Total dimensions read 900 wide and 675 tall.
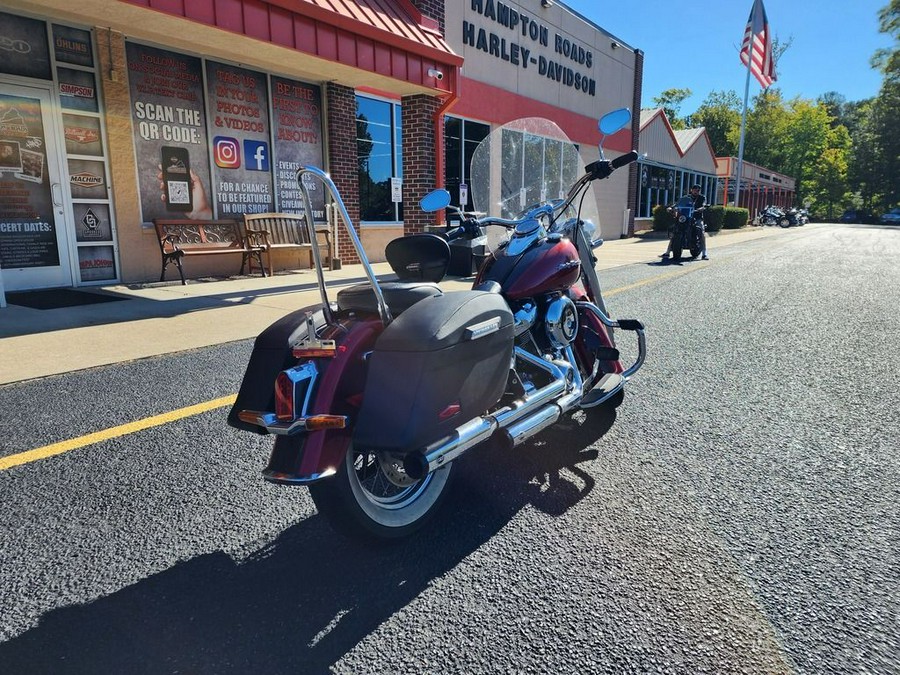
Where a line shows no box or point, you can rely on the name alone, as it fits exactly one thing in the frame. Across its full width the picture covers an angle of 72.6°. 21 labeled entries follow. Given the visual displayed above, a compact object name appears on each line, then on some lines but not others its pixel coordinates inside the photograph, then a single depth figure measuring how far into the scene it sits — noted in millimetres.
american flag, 29844
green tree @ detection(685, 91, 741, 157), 72250
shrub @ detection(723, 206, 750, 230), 34000
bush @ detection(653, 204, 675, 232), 27381
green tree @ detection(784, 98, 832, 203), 73625
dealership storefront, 7879
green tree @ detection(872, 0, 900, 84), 54575
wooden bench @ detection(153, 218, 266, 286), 9211
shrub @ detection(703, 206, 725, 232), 29266
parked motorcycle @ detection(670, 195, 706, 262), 14508
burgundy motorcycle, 2080
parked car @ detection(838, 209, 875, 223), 70688
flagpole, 34441
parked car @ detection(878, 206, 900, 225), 62094
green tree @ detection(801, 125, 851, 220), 75125
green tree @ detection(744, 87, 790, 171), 70938
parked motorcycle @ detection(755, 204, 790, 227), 48656
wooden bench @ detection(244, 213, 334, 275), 10469
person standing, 14784
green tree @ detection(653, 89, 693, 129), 84875
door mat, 7281
